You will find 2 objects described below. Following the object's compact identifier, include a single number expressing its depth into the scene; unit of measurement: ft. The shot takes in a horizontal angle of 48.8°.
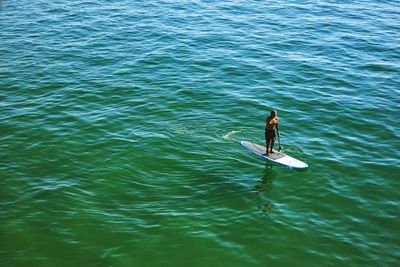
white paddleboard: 72.38
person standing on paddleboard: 74.02
